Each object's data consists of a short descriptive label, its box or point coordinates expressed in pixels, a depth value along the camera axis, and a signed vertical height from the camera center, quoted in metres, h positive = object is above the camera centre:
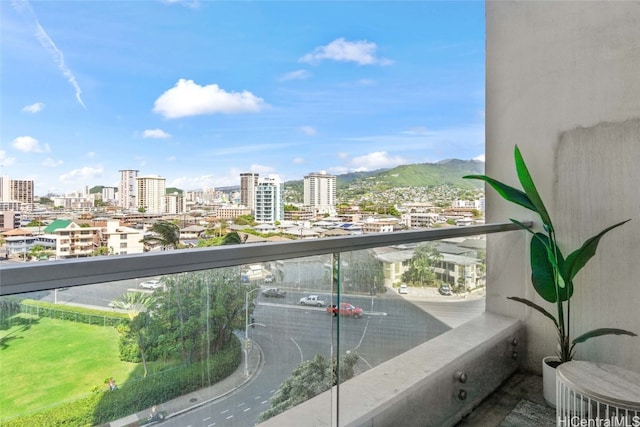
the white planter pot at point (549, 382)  2.29 -1.13
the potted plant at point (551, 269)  2.15 -0.36
